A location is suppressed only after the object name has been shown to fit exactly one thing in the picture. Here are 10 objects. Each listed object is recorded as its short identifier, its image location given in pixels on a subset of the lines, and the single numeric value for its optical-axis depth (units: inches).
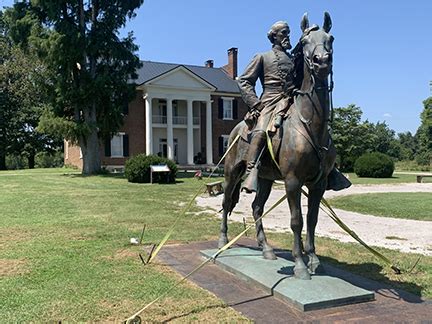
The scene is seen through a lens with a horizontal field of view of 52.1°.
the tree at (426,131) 2188.7
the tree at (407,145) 2657.2
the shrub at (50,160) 2047.2
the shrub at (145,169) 889.5
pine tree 1019.3
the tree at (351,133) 1649.9
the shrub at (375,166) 1179.3
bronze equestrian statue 178.9
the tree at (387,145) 2655.0
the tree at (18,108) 1756.9
